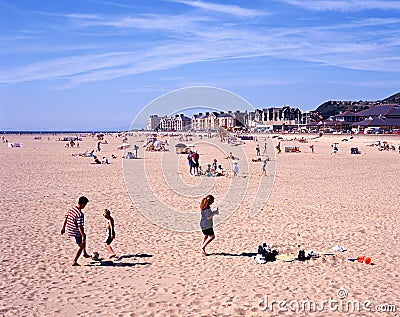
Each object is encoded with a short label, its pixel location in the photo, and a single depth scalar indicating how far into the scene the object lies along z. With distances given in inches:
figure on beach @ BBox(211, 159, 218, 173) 863.4
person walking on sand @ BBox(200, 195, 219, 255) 323.9
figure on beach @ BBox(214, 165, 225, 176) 837.7
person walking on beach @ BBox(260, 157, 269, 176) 830.5
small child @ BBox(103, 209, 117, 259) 310.9
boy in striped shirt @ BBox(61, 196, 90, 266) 293.0
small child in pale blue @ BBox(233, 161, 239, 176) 811.4
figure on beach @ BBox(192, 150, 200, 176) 842.8
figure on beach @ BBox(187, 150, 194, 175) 854.2
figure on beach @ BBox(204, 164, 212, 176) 846.0
